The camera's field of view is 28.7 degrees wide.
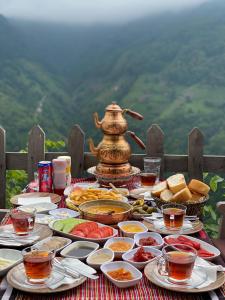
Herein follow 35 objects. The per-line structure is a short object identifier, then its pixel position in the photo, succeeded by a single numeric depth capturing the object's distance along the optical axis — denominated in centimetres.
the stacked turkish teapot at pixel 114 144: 330
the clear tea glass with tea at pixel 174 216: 220
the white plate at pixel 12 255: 178
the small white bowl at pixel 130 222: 209
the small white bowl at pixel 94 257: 172
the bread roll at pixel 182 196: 250
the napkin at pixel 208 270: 158
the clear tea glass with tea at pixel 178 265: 157
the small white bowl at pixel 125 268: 158
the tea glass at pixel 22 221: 204
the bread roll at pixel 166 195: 254
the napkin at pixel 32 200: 276
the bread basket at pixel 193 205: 245
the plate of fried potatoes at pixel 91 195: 267
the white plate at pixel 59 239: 187
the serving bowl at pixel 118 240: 195
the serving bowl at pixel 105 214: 225
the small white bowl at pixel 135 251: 174
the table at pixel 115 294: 152
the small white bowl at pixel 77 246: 180
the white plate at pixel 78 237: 200
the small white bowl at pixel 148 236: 201
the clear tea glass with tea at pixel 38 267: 155
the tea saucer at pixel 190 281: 154
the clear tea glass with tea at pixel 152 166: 333
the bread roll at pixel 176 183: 259
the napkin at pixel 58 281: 153
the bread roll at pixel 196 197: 257
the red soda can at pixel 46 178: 304
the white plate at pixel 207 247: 184
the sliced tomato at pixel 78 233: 205
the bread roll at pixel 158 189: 260
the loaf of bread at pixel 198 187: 260
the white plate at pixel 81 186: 303
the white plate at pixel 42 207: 256
